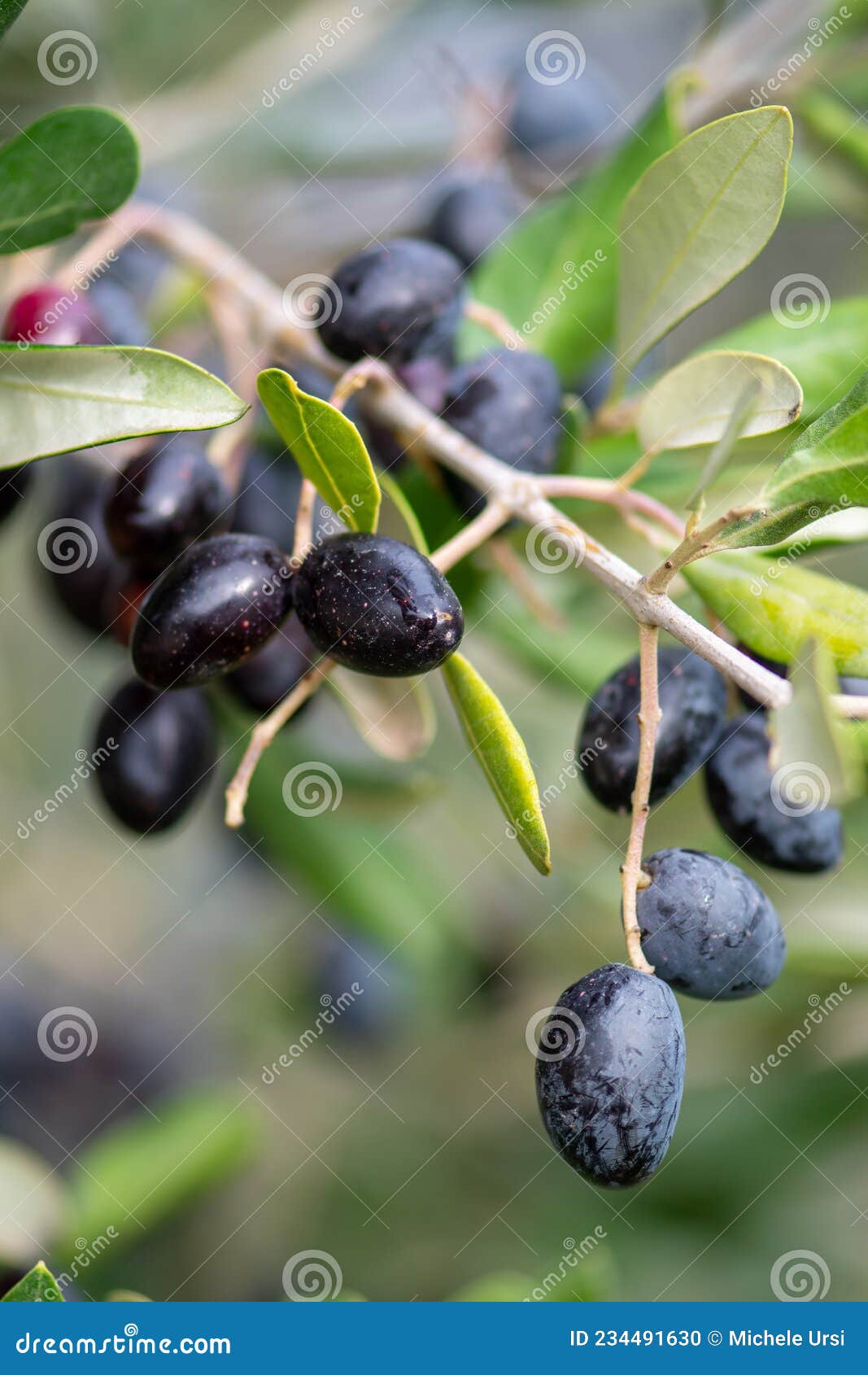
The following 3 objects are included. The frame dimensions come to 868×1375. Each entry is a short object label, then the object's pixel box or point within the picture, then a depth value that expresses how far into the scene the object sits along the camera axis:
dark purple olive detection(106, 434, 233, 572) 0.35
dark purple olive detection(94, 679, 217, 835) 0.36
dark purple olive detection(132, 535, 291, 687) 0.33
